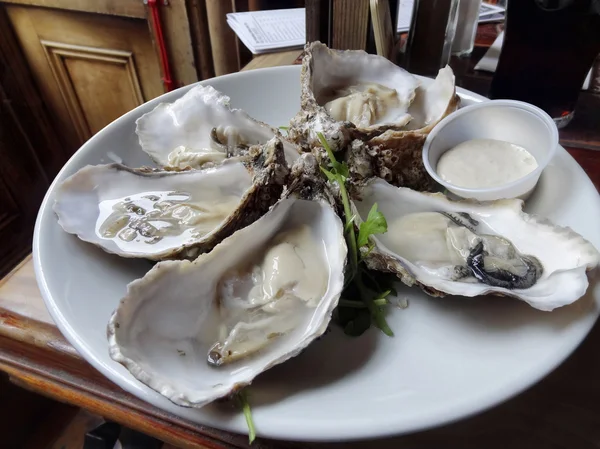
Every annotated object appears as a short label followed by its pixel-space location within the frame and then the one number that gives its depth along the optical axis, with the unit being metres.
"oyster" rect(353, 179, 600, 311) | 0.17
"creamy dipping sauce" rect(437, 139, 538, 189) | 0.22
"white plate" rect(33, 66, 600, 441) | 0.14
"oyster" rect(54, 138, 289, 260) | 0.20
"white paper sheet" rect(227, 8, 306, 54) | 0.42
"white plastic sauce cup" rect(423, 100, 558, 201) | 0.22
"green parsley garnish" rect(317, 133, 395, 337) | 0.18
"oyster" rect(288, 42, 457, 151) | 0.24
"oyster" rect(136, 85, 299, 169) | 0.25
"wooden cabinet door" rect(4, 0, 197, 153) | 0.50
